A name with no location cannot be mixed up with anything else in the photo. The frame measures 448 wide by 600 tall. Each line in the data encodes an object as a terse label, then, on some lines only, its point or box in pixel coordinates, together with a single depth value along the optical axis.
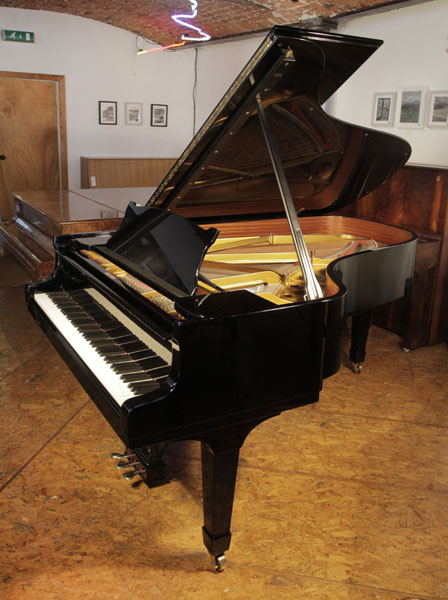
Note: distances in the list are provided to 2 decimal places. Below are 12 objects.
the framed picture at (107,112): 7.72
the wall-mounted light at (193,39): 4.88
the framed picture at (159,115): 8.14
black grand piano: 1.75
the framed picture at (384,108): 5.29
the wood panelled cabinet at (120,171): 7.35
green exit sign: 6.78
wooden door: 7.08
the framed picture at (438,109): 4.73
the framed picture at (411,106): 4.97
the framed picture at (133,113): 7.92
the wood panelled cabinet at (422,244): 3.97
